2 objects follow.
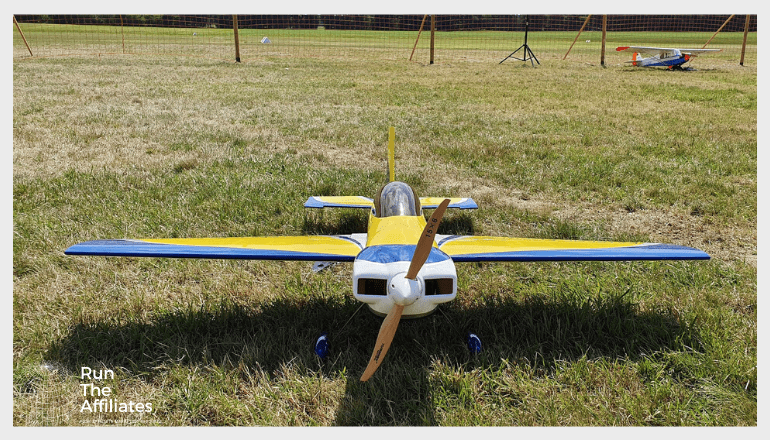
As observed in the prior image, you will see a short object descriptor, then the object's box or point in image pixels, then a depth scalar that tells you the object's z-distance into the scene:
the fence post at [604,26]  27.70
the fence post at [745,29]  28.97
